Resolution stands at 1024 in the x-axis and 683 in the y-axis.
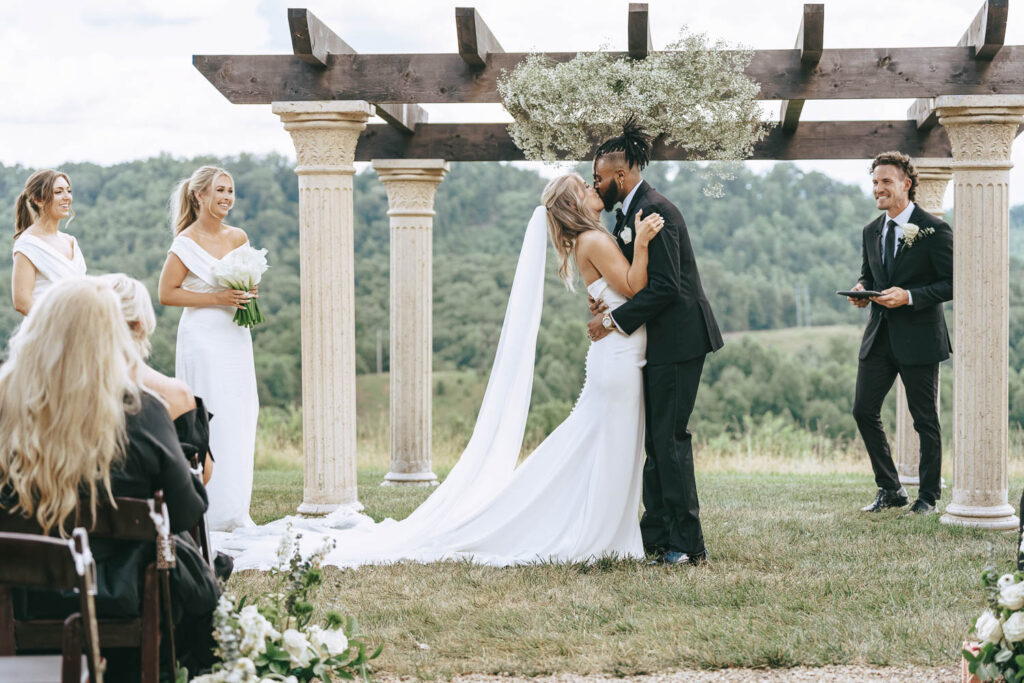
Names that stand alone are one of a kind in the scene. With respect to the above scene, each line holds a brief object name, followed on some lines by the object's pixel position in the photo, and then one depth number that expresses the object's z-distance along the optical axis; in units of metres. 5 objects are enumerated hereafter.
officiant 7.45
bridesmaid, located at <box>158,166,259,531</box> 6.52
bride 5.95
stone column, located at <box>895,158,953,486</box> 9.05
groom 5.86
